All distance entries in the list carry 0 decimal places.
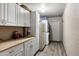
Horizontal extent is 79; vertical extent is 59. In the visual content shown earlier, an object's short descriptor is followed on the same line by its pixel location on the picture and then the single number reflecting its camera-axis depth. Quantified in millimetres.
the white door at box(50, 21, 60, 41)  4704
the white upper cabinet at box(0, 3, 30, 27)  1296
